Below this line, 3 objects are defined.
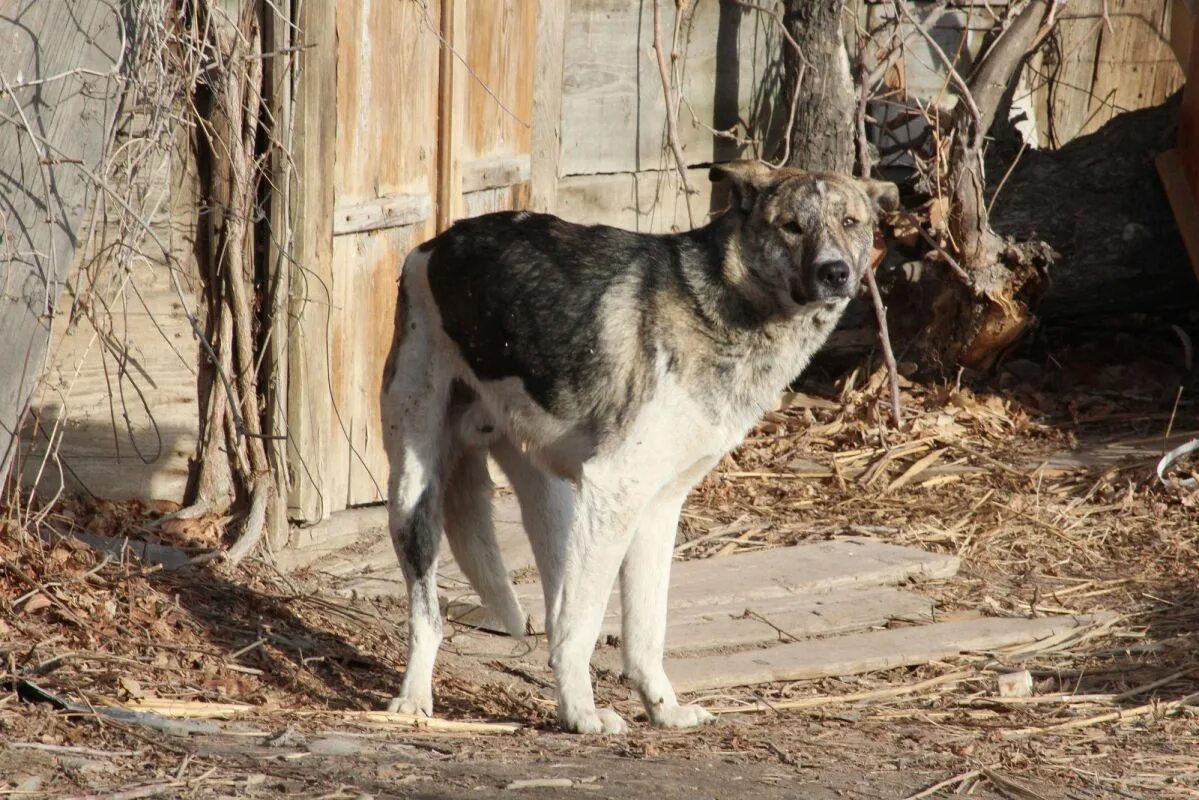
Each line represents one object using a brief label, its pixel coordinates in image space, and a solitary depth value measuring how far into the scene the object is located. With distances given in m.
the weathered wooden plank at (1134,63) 19.87
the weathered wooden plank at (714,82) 16.55
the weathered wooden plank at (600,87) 15.85
